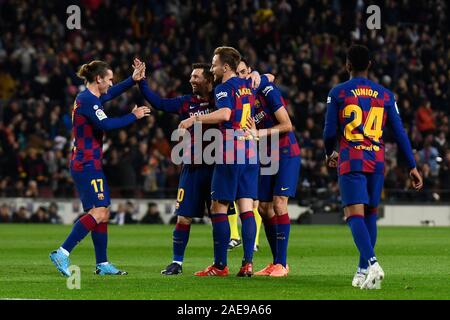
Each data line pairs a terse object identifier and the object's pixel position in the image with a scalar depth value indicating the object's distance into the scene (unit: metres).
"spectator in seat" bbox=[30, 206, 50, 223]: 28.83
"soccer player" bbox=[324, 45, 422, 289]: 10.96
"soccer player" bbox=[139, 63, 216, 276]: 13.00
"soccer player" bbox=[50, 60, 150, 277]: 12.71
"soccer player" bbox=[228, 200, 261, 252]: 17.31
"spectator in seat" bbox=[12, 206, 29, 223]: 28.92
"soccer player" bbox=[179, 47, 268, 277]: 12.39
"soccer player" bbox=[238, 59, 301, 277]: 12.83
